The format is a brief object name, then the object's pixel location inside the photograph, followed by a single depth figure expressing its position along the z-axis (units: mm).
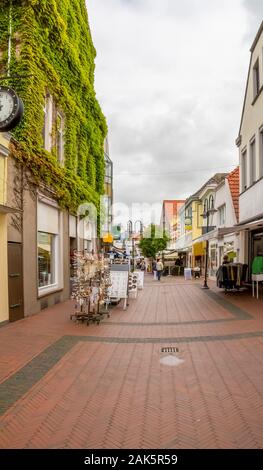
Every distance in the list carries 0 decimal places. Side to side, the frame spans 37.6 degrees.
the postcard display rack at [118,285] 12695
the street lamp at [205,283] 19845
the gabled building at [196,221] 31703
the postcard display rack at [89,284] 9805
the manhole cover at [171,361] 6238
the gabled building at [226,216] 21941
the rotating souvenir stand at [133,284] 14930
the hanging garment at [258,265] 13977
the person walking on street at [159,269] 28462
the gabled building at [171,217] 61969
